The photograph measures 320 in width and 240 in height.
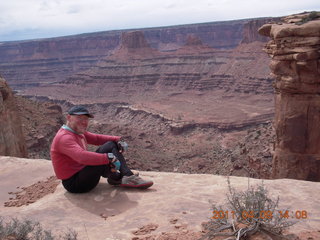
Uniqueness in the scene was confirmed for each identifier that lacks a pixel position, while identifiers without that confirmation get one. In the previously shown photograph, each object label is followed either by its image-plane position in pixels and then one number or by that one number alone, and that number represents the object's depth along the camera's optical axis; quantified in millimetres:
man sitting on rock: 5523
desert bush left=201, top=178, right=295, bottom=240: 3553
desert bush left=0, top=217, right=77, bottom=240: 3631
